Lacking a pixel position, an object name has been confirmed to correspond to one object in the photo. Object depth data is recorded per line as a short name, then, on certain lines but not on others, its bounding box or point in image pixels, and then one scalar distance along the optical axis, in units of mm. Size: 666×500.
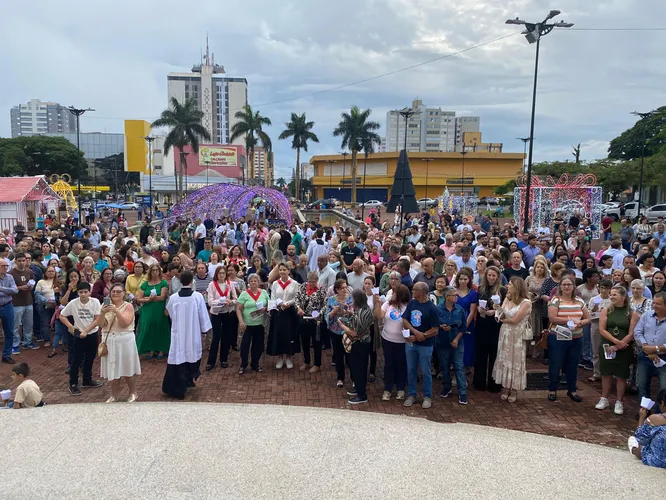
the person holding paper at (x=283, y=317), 7379
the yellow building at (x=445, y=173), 77250
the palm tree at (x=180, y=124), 54125
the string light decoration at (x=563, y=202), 23828
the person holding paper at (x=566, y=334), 6137
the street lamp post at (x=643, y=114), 26138
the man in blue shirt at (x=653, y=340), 5363
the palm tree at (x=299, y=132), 62781
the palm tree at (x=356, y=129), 60562
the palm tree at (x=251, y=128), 58656
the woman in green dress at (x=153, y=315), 7672
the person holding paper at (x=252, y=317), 7254
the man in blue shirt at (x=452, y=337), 6141
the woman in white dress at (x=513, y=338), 6062
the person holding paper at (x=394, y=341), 6223
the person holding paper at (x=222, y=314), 7484
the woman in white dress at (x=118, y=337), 5914
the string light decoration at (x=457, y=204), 34500
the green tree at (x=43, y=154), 69438
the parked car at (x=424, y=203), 55069
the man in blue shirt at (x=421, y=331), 5926
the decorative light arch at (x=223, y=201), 26266
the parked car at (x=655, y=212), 31494
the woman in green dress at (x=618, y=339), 5871
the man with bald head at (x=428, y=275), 7434
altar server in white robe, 6270
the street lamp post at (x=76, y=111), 23938
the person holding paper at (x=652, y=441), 4383
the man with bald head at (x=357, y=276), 7539
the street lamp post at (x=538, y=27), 13883
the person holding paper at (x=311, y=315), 7160
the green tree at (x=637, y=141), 57125
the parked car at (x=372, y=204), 60988
